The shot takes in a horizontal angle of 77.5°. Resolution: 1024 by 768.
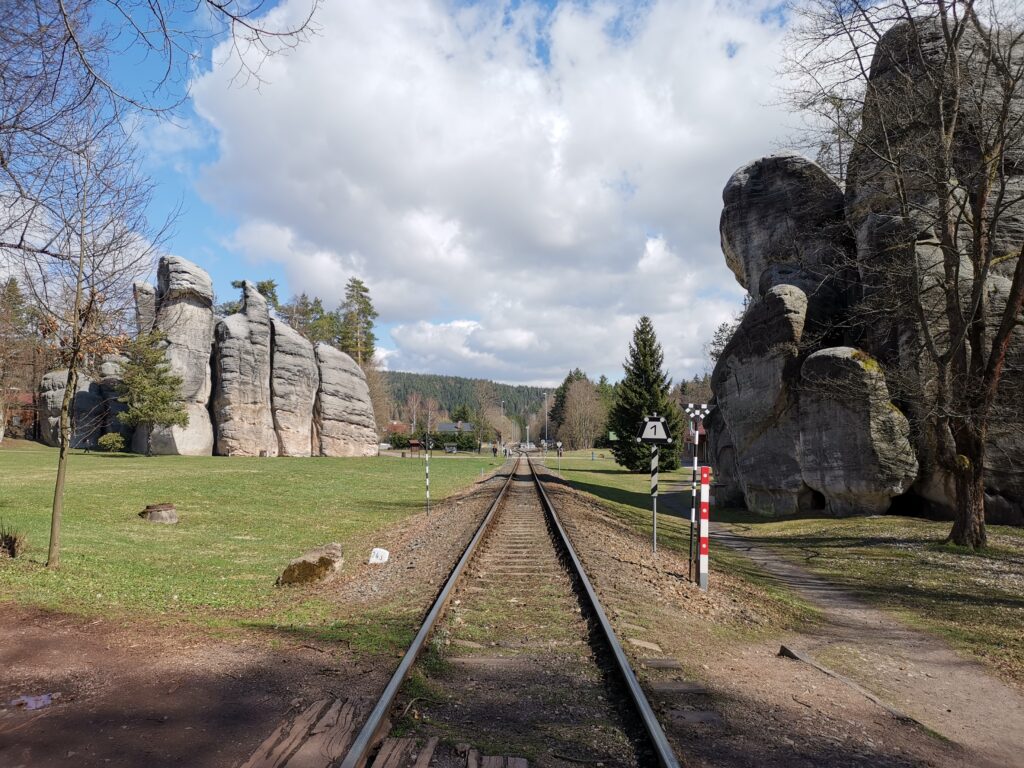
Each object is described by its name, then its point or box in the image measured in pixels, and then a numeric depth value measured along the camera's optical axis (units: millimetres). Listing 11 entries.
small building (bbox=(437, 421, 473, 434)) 95588
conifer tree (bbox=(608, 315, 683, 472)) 43031
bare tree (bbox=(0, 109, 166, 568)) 8711
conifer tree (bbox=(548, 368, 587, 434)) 125562
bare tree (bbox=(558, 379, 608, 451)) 109188
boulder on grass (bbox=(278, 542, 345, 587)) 9141
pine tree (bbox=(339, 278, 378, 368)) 80875
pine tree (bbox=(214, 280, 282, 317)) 77750
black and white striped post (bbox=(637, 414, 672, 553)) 10886
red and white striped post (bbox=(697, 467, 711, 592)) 8719
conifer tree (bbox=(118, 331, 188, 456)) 40062
